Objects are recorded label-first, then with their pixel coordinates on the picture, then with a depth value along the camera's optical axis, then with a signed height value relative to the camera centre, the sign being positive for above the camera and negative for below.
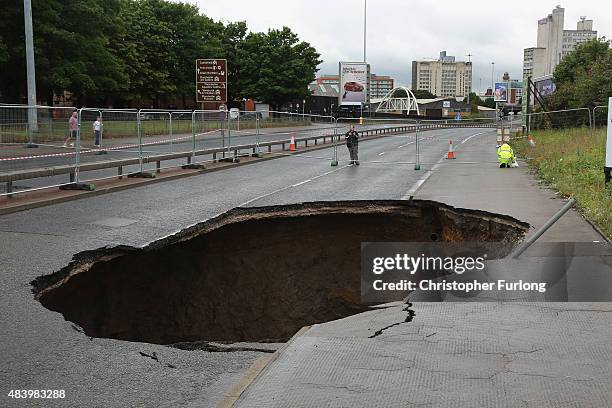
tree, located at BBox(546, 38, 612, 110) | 33.34 +2.69
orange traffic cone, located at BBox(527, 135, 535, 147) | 28.04 -0.68
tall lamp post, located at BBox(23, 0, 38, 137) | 25.51 +2.75
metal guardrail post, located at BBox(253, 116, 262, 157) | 26.14 -0.53
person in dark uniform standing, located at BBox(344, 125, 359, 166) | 23.66 -0.69
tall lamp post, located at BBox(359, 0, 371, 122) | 81.76 +9.80
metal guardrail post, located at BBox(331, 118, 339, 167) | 23.41 -1.35
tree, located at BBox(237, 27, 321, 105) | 79.94 +6.78
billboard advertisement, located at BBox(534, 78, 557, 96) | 50.06 +3.08
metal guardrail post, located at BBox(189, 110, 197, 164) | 20.33 -0.42
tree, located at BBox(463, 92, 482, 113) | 146.91 +6.04
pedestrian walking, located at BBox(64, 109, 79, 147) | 14.56 -0.11
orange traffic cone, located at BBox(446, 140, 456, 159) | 28.08 -1.28
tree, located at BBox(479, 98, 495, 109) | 186.10 +6.35
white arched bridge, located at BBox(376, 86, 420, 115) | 145.88 +5.08
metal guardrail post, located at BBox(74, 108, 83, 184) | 14.30 -0.69
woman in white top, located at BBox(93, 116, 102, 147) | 15.27 -0.17
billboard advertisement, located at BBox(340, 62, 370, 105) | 90.44 +5.76
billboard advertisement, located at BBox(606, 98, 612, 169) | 11.73 -0.34
